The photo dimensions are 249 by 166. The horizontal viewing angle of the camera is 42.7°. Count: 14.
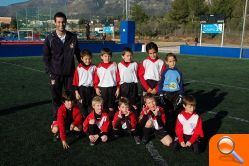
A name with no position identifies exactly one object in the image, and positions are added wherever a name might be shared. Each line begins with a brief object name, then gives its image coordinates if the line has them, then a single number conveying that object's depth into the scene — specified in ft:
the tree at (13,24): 268.21
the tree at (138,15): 223.92
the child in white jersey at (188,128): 16.65
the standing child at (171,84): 19.92
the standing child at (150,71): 21.45
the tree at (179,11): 197.06
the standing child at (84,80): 20.47
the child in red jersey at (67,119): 17.30
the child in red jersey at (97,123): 17.78
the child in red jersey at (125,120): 18.19
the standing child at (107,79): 20.70
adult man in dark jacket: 19.10
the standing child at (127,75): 21.09
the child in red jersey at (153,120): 17.84
